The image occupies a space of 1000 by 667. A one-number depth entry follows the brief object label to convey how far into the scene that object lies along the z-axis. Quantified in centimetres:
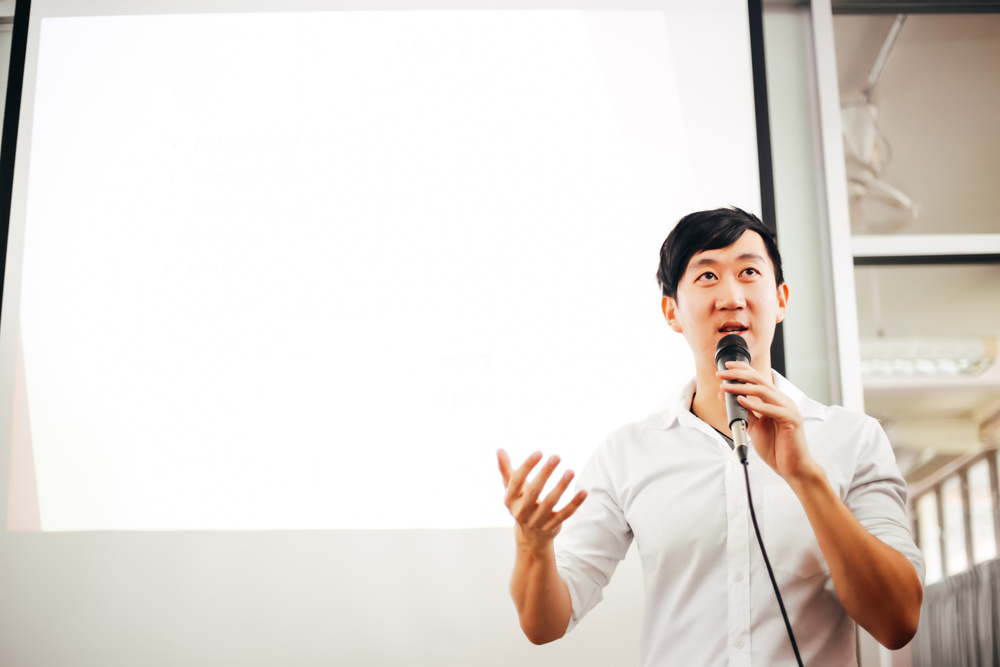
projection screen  194
